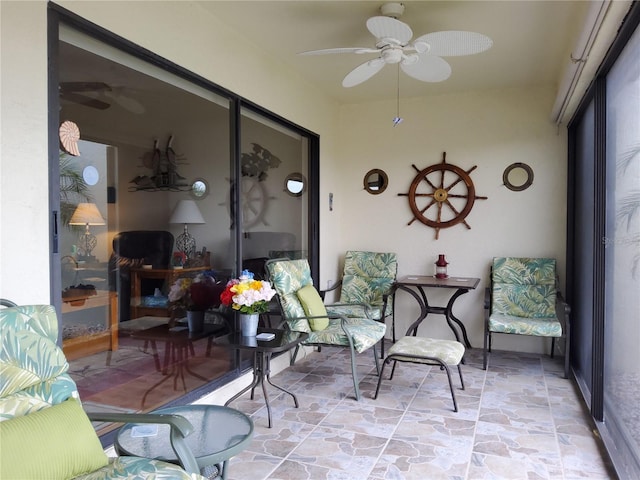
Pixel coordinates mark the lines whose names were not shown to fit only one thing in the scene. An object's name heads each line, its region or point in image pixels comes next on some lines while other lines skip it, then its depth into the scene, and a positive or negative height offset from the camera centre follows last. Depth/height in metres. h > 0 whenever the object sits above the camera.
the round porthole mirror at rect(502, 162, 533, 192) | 4.63 +0.55
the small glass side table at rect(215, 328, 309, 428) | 2.90 -0.70
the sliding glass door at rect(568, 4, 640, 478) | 2.21 -0.12
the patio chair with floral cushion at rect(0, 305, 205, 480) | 1.43 -0.61
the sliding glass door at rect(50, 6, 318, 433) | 2.23 +0.11
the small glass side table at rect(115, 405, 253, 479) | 1.70 -0.78
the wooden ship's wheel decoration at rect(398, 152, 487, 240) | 4.84 +0.39
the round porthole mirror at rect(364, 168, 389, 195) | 5.17 +0.56
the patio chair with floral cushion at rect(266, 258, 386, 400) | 3.46 -0.64
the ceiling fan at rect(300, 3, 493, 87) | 2.65 +1.11
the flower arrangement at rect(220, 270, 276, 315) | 2.95 -0.39
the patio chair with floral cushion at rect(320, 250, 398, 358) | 4.57 -0.51
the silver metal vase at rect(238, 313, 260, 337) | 3.07 -0.59
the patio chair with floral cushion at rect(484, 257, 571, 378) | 4.33 -0.57
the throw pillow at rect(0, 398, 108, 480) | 1.39 -0.66
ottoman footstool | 3.18 -0.83
